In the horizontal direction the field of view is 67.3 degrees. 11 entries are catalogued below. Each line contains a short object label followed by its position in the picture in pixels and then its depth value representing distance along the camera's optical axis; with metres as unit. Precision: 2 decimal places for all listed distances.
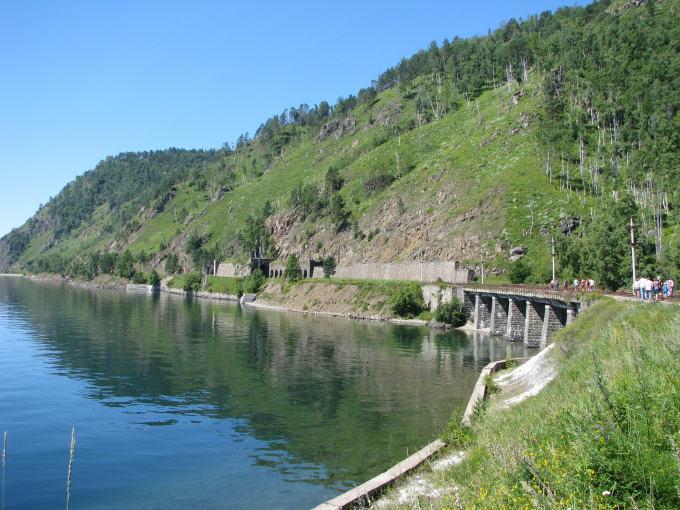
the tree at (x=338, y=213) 147.88
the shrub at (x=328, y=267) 123.94
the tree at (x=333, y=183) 168.75
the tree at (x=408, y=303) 85.50
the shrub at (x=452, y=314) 77.06
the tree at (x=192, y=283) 168.57
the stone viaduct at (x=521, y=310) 54.31
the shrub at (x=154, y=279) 191.75
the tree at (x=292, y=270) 128.38
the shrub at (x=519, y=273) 81.44
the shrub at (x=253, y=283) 137.00
